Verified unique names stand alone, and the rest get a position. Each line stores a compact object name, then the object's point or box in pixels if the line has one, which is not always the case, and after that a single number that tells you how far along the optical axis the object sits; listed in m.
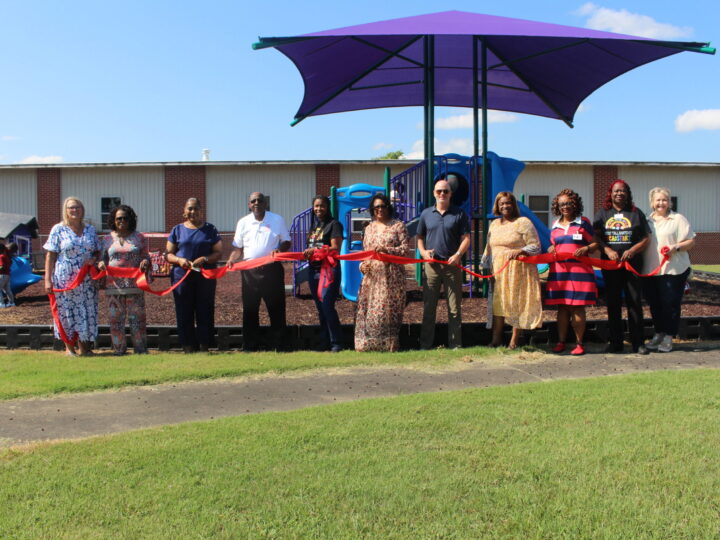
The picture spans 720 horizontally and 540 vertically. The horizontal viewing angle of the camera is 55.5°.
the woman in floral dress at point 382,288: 7.66
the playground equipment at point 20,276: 14.10
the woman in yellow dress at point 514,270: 7.56
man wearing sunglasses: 7.66
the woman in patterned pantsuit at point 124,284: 7.73
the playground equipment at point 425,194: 11.18
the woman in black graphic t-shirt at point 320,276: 7.77
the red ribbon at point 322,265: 7.58
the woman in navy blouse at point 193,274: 7.69
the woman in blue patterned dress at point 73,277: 7.75
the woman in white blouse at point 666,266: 7.54
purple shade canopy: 9.01
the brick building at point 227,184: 29.66
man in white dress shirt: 7.73
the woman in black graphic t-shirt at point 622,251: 7.55
